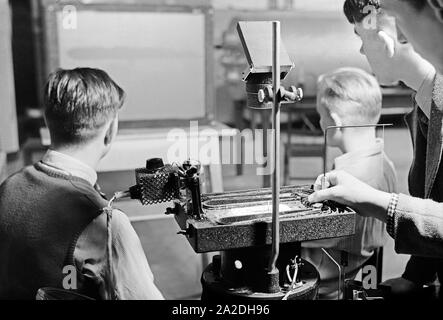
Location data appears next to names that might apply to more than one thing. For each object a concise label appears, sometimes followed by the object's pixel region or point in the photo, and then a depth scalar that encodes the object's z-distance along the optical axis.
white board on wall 1.30
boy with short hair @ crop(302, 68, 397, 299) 1.28
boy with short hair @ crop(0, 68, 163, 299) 0.95
